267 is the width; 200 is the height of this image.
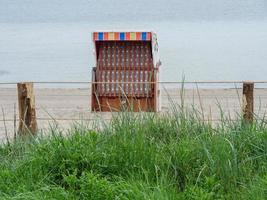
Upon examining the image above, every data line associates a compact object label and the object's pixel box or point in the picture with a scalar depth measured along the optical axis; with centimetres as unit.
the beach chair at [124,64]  2155
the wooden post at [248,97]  1284
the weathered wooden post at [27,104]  1354
